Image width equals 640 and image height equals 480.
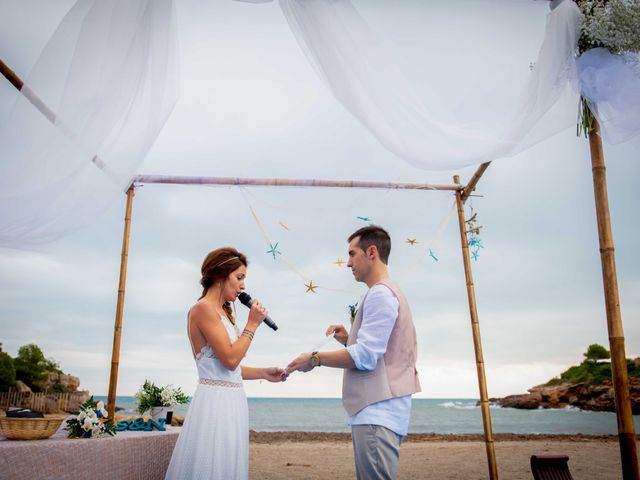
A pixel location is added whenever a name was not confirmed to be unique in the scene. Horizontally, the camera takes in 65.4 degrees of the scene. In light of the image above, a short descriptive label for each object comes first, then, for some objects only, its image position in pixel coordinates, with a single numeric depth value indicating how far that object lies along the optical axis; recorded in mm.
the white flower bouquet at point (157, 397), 3924
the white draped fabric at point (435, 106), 2768
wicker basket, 2455
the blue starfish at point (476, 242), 5410
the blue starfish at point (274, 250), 5191
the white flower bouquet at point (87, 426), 2719
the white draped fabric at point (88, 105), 2539
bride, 2523
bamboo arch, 2914
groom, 2373
